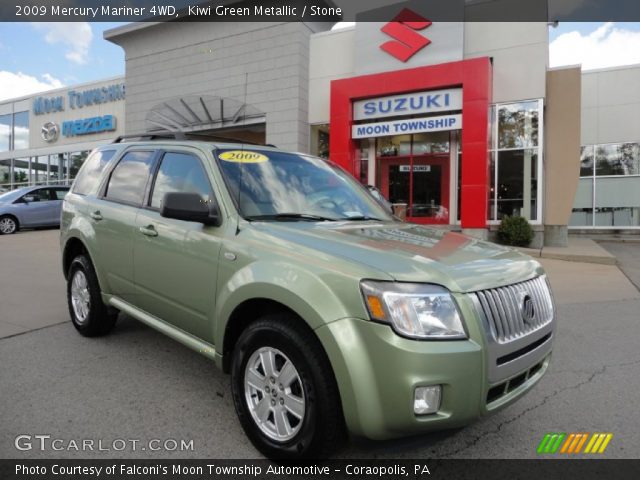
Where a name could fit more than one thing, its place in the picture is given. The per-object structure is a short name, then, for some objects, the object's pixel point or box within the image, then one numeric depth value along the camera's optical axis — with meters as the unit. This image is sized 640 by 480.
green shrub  12.98
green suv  2.17
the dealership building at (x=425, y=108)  13.66
